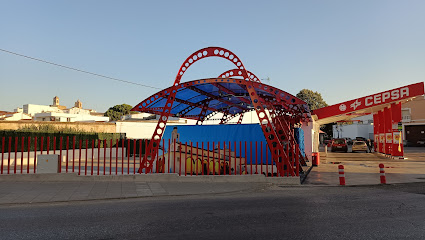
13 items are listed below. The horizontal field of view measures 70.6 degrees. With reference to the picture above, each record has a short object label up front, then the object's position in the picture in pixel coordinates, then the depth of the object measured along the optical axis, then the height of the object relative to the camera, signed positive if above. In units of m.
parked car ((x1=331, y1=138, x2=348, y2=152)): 35.66 -0.74
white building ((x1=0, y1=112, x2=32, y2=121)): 54.24 +4.43
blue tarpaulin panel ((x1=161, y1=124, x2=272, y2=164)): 16.88 +0.33
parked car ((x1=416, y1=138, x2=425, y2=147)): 48.69 -0.58
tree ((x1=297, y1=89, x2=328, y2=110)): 60.00 +8.18
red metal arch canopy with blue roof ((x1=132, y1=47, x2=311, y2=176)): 12.57 +2.11
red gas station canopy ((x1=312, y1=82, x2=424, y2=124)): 21.36 +2.90
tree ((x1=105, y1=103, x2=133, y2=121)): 71.94 +6.95
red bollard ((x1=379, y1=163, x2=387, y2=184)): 11.93 -1.50
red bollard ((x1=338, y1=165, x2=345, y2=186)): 11.55 -1.47
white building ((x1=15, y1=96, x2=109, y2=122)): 55.41 +4.39
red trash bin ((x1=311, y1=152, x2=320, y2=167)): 19.92 -1.40
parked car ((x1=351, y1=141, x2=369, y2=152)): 33.47 -0.82
